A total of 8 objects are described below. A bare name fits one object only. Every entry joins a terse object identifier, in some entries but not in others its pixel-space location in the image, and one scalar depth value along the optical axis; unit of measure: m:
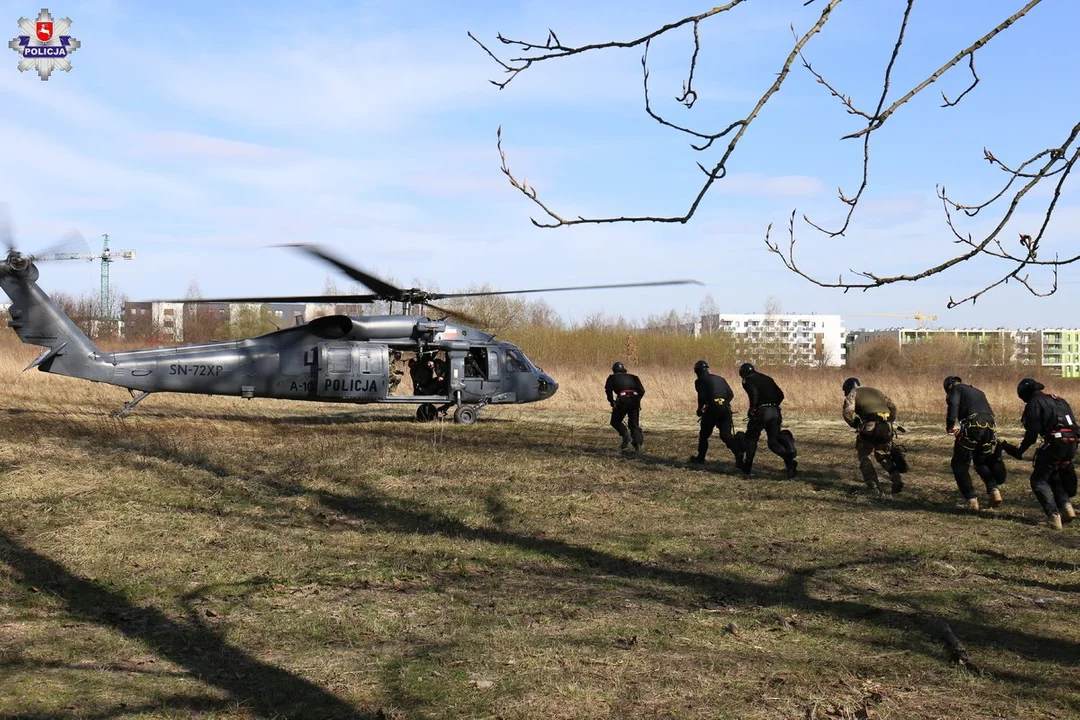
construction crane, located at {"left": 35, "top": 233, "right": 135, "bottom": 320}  71.94
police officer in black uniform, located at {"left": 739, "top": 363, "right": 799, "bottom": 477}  13.11
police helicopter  16.70
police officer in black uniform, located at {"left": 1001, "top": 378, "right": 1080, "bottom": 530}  9.79
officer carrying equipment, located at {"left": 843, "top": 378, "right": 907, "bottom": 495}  11.98
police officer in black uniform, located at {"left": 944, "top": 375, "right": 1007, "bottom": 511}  10.93
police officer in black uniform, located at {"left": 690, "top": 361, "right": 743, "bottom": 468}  13.91
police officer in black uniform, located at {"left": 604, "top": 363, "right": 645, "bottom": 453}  15.74
